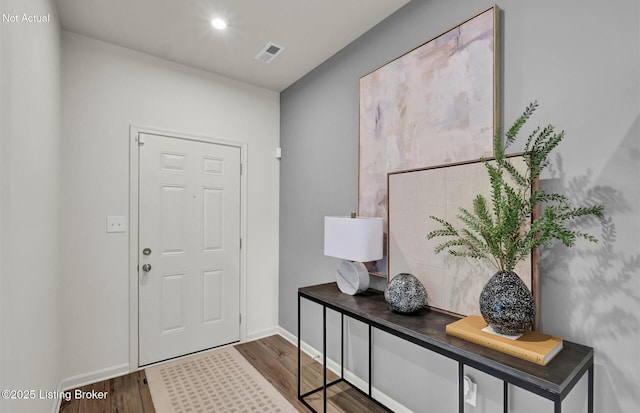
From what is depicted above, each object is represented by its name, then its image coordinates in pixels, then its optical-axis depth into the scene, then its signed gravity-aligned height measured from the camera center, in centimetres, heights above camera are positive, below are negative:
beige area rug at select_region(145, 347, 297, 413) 203 -128
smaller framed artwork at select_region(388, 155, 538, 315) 148 -13
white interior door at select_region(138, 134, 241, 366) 256 -34
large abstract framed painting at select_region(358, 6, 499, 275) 151 +57
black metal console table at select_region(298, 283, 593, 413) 98 -53
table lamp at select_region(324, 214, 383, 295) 181 -22
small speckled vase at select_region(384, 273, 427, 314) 155 -43
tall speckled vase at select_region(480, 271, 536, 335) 117 -36
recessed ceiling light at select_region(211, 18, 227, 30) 210 +126
